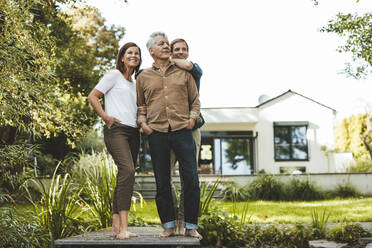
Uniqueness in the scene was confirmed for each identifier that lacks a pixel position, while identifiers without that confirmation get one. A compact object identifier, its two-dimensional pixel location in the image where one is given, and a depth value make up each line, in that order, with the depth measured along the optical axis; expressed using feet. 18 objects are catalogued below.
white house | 56.75
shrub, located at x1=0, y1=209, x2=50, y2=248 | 10.84
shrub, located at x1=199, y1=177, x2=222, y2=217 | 14.97
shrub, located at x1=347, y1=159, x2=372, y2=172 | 38.13
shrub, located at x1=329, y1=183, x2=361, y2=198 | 31.76
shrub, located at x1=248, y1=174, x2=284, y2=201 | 30.42
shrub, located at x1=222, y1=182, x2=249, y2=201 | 29.82
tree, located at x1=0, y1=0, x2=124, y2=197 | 10.73
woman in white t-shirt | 10.36
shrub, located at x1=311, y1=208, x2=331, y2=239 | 15.35
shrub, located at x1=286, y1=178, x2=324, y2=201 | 30.35
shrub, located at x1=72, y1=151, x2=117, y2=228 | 14.88
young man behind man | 10.99
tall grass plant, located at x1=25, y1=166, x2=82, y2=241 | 13.32
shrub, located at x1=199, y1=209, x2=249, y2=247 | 14.42
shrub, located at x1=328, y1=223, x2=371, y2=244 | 14.79
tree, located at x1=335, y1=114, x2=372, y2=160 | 57.72
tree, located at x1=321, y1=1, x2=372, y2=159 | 18.16
